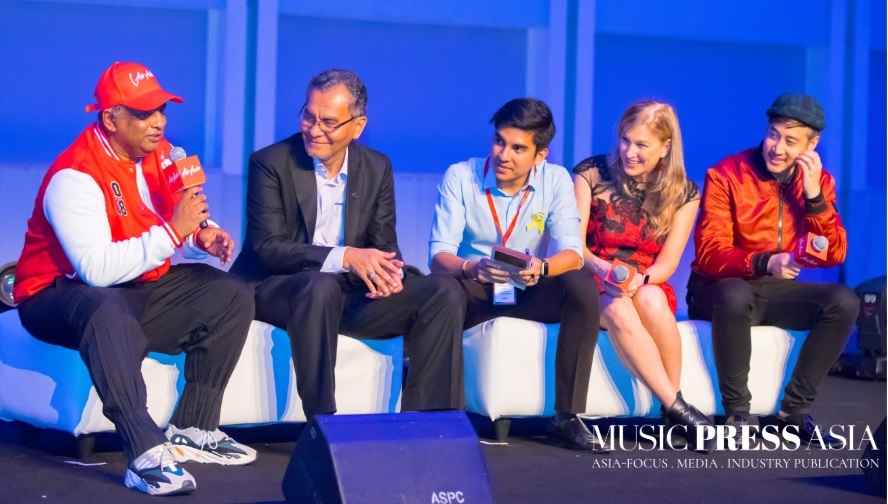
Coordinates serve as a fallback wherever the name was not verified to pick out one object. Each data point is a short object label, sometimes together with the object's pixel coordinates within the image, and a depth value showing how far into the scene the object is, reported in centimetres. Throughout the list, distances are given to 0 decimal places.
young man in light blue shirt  703
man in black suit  648
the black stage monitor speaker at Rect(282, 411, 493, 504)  447
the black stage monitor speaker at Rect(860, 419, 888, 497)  562
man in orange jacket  735
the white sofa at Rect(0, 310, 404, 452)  628
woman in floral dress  753
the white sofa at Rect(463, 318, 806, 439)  716
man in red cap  579
